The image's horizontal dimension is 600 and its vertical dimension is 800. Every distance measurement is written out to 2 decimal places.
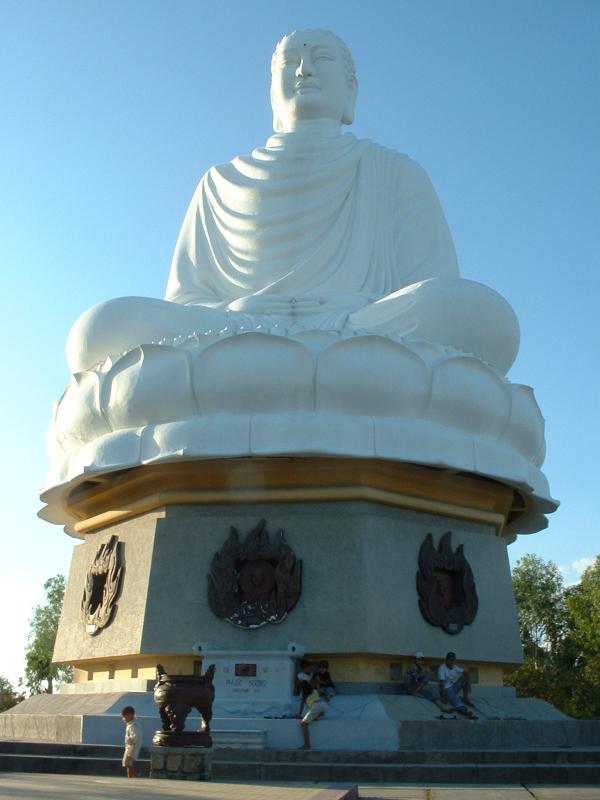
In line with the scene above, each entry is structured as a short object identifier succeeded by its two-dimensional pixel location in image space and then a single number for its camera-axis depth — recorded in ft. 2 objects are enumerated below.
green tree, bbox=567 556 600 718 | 83.71
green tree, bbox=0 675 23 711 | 102.32
